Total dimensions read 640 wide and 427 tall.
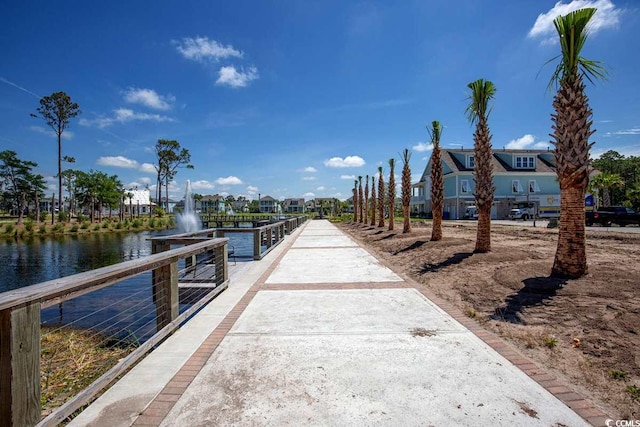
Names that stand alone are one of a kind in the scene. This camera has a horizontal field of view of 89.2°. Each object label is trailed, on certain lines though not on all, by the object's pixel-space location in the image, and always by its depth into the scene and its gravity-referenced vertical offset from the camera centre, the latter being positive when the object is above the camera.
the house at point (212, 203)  122.50 +3.60
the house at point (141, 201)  96.56 +3.61
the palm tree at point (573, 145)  6.54 +1.32
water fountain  38.47 -1.39
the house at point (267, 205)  139.88 +2.85
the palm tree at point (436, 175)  14.41 +1.59
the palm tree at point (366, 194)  32.52 +1.71
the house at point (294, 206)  139.20 +2.27
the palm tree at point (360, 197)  35.83 +1.52
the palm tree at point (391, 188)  23.58 +1.71
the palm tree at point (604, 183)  38.38 +3.08
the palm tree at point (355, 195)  41.78 +2.05
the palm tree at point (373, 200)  28.59 +0.94
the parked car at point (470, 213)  37.72 -0.42
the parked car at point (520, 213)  35.91 -0.45
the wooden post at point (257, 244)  11.09 -1.11
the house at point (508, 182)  38.09 +3.23
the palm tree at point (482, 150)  10.55 +1.95
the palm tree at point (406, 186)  19.41 +1.51
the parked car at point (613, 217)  22.78 -0.63
